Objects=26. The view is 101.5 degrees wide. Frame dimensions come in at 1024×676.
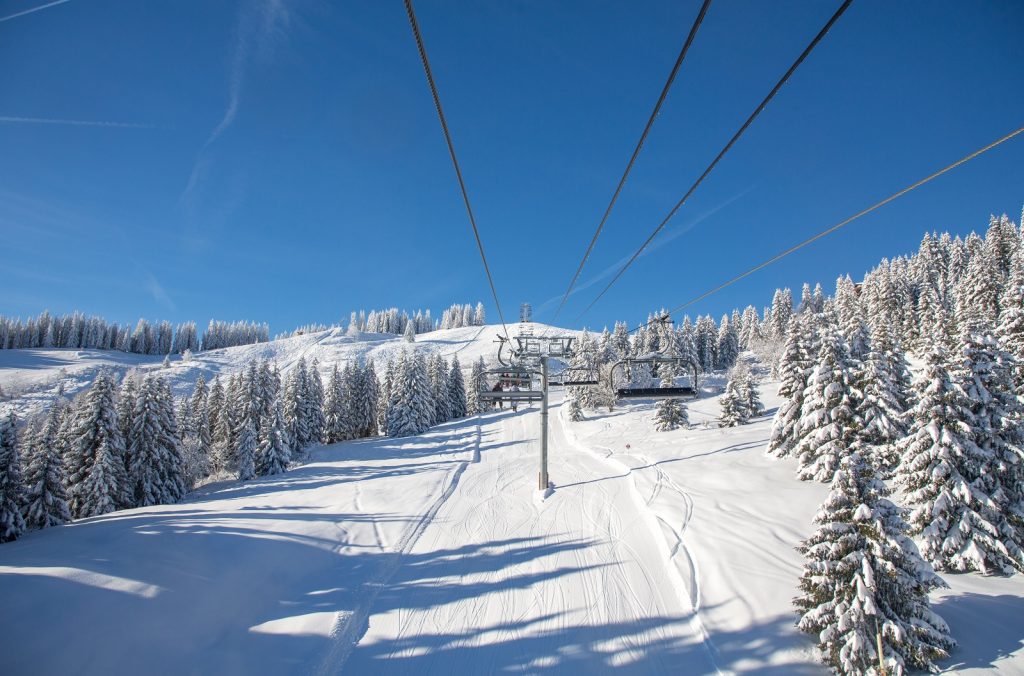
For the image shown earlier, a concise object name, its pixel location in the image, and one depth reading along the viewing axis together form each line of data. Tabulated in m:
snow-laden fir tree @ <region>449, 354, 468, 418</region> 70.06
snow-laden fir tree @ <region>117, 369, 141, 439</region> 32.91
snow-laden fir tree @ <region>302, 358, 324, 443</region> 51.62
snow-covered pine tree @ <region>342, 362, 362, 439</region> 60.88
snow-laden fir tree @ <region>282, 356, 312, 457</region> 48.70
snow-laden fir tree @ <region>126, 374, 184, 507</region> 31.63
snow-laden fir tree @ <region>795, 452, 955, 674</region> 7.79
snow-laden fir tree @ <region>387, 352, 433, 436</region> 53.78
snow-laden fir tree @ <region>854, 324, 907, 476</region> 20.02
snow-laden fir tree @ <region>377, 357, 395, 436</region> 64.63
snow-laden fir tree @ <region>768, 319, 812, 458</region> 24.83
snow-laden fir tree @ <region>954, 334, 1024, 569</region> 13.16
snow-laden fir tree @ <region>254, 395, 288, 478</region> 39.97
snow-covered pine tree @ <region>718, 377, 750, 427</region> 39.44
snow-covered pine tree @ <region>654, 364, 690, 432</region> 43.44
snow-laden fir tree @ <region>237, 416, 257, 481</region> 39.16
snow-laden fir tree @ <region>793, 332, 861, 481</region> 20.72
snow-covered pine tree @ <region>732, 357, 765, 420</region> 41.59
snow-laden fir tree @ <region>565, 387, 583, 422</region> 56.88
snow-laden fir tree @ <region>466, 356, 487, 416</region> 68.75
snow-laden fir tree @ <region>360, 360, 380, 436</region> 62.72
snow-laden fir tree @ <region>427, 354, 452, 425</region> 66.31
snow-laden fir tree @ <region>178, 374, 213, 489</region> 41.44
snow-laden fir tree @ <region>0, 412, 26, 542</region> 22.47
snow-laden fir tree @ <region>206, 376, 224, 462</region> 49.47
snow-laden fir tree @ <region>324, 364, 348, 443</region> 59.09
